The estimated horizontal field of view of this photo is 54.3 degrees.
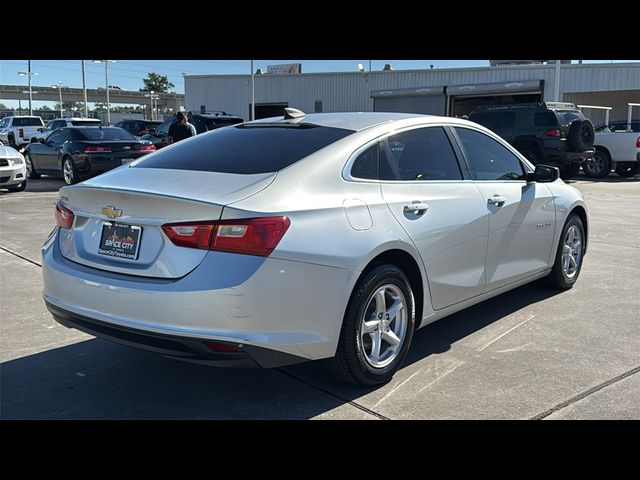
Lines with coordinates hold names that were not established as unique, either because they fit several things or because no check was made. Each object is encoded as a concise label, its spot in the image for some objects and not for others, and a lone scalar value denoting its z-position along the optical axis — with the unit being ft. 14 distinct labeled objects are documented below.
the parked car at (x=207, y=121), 59.47
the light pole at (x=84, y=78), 185.06
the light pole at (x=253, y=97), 110.52
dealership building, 89.97
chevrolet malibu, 10.11
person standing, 43.78
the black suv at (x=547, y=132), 52.70
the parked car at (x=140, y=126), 83.88
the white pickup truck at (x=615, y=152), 60.23
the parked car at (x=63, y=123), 79.15
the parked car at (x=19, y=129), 102.68
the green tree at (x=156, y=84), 348.38
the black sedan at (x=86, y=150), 47.19
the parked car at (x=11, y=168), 42.39
